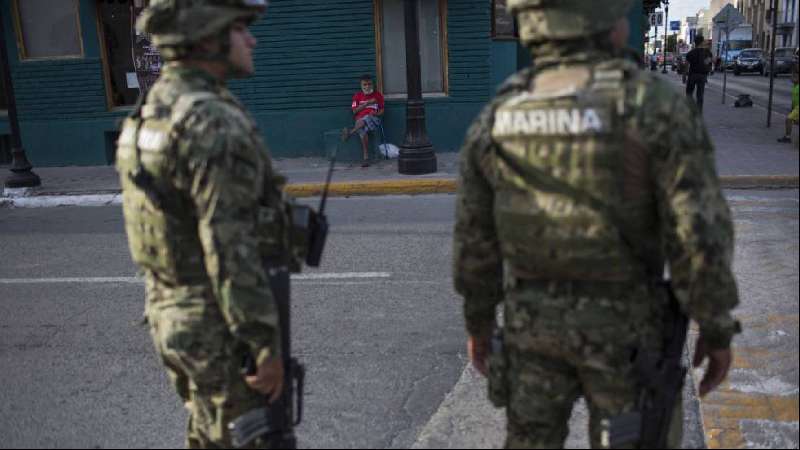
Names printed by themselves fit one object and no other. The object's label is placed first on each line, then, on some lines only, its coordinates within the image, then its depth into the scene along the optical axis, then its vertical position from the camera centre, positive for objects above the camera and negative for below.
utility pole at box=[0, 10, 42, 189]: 10.69 -1.39
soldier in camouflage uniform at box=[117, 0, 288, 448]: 2.18 -0.46
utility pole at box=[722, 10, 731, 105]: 16.11 +0.24
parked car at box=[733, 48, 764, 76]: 35.17 -1.37
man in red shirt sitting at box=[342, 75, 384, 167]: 11.60 -0.90
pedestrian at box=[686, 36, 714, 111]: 15.73 -0.61
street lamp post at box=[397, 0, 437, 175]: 10.50 -1.21
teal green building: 12.09 -0.18
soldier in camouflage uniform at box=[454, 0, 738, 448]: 1.94 -0.47
